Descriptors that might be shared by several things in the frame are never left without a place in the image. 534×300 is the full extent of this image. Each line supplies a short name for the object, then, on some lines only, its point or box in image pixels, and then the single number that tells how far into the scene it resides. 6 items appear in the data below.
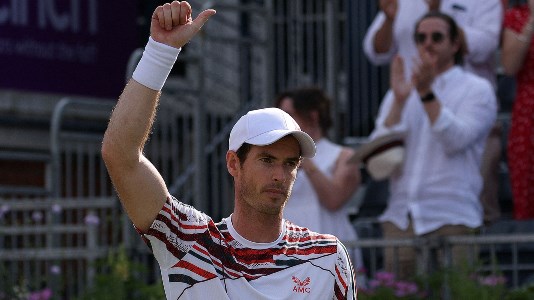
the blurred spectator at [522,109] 18.17
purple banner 28.78
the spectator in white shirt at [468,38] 18.80
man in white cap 9.70
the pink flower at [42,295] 19.98
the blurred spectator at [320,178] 18.09
